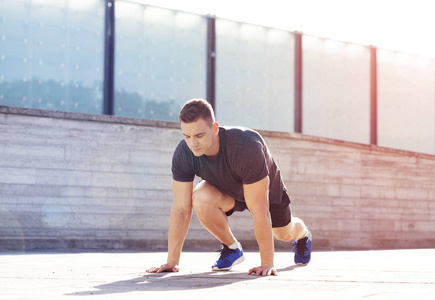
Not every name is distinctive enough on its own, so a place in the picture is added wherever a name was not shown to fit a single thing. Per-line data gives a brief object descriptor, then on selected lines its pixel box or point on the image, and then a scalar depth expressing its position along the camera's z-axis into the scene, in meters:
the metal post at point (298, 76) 12.98
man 4.04
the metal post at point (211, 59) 12.22
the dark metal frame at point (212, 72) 11.34
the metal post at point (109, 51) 11.30
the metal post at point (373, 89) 13.77
